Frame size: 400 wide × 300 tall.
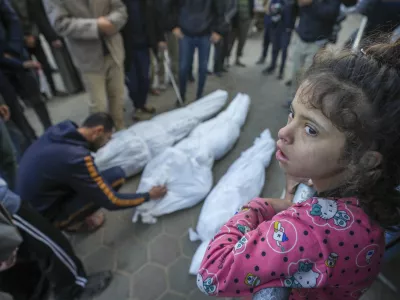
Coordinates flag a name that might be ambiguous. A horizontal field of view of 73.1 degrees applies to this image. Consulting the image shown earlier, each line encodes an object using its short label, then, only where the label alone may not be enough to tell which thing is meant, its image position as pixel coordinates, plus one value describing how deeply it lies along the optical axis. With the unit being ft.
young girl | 1.95
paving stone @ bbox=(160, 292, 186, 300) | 5.68
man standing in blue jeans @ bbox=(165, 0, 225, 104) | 10.06
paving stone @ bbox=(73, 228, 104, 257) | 6.66
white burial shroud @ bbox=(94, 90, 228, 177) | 8.01
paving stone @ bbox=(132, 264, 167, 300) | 5.73
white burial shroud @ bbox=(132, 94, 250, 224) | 7.27
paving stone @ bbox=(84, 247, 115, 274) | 6.27
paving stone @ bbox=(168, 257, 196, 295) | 5.83
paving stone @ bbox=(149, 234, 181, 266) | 6.41
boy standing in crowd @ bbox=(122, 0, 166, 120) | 9.42
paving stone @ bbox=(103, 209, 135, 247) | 6.86
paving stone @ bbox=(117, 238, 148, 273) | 6.27
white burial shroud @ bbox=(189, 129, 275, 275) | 6.24
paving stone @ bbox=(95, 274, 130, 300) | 5.71
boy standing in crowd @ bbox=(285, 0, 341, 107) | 9.07
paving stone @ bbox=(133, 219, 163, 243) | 6.90
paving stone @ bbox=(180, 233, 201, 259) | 6.54
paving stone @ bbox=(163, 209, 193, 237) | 7.04
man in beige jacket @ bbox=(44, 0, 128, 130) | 7.48
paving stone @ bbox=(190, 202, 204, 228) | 7.27
